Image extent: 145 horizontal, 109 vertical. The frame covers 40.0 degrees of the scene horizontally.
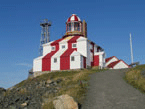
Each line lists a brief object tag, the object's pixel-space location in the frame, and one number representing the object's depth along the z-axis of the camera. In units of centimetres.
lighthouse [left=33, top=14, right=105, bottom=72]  3459
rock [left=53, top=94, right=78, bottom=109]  1073
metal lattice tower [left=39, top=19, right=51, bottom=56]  5109
